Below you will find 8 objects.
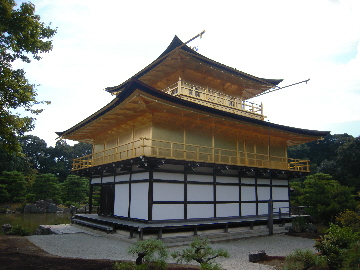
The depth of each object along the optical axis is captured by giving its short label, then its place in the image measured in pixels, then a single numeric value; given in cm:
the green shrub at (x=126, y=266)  680
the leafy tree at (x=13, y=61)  1077
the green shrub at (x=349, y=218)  1171
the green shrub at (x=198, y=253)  719
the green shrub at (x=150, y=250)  712
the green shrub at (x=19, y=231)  1552
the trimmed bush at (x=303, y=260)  723
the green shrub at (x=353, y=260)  607
